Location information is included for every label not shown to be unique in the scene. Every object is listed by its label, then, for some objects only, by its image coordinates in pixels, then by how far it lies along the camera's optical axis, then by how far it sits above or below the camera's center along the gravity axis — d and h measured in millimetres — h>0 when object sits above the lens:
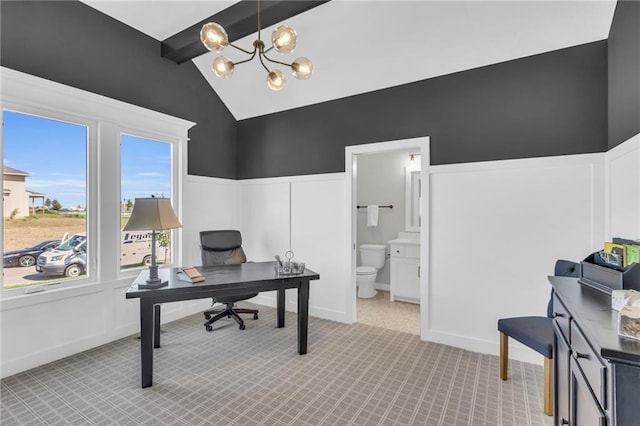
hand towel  5281 -67
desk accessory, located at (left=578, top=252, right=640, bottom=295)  1353 -303
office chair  3689 -527
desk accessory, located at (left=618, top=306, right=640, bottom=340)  979 -352
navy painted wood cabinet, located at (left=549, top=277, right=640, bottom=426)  902 -530
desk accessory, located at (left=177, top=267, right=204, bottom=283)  2643 -565
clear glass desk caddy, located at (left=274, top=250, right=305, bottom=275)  2947 -545
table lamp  2482 -73
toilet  4877 -916
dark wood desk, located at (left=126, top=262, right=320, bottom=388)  2396 -648
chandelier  2027 +1108
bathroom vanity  4500 -871
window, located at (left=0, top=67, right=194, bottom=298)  2633 +379
